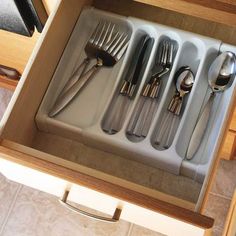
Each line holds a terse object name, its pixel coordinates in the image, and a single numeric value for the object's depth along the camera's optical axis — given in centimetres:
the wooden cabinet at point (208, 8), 64
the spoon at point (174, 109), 77
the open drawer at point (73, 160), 61
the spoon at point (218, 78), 76
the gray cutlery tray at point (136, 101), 74
